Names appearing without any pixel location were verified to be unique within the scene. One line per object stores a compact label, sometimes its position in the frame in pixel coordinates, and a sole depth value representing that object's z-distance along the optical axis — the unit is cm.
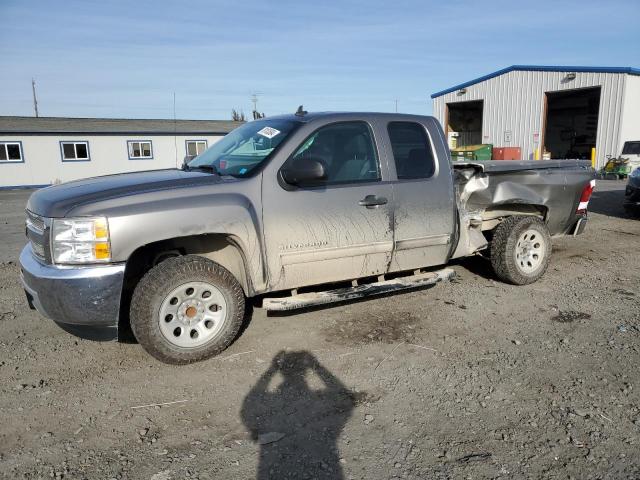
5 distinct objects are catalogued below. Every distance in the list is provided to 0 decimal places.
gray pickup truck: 347
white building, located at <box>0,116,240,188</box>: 2609
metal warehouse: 2344
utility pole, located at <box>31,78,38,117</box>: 6725
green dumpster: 2558
